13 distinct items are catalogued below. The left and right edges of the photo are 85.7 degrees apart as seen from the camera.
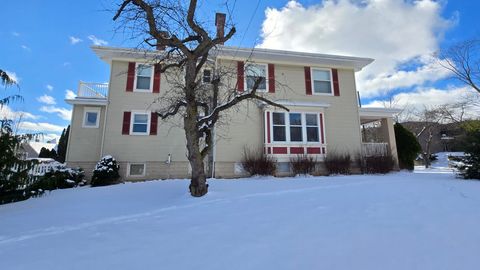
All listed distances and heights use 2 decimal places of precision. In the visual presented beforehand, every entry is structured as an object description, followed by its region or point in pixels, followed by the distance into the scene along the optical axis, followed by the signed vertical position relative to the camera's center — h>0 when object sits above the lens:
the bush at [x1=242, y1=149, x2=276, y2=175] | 12.14 +0.13
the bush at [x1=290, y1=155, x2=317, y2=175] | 12.62 +0.13
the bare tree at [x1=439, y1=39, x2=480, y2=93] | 21.25 +7.42
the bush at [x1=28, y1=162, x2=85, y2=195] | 7.92 -0.40
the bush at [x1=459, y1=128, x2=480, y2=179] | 9.76 +0.37
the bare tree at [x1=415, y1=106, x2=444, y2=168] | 28.33 +5.45
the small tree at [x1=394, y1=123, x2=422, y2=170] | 15.31 +1.12
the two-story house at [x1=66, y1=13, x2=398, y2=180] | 12.70 +2.33
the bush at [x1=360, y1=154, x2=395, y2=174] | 13.30 +0.19
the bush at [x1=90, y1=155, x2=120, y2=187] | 11.02 -0.23
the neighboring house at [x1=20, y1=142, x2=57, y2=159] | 31.54 +2.70
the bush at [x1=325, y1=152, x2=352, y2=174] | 12.92 +0.19
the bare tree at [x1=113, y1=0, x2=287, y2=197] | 6.94 +3.32
